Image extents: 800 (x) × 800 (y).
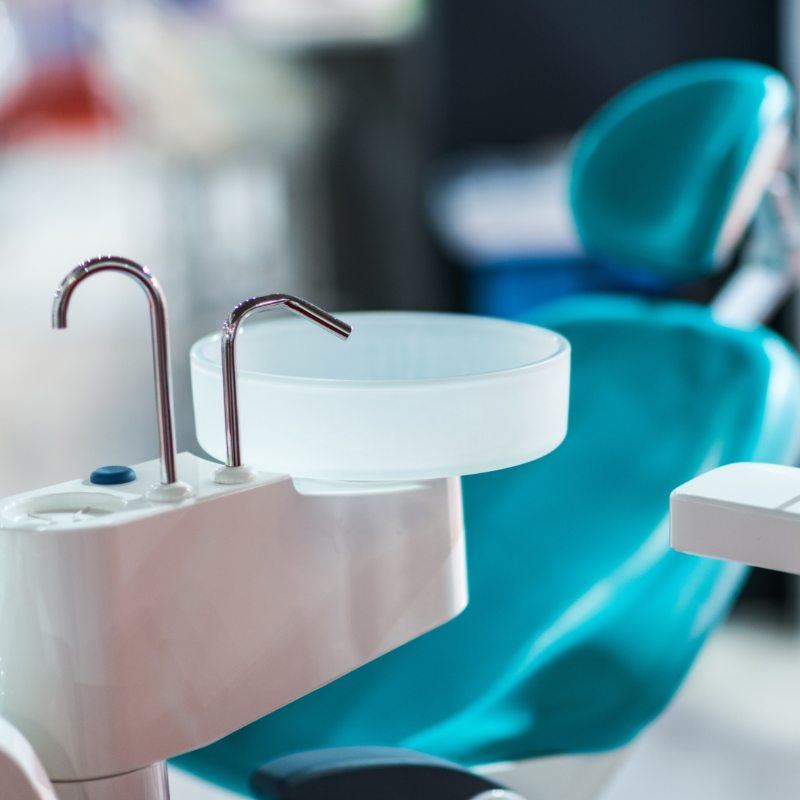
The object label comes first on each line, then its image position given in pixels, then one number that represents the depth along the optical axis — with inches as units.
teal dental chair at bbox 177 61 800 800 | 76.8
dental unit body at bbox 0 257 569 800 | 61.6
